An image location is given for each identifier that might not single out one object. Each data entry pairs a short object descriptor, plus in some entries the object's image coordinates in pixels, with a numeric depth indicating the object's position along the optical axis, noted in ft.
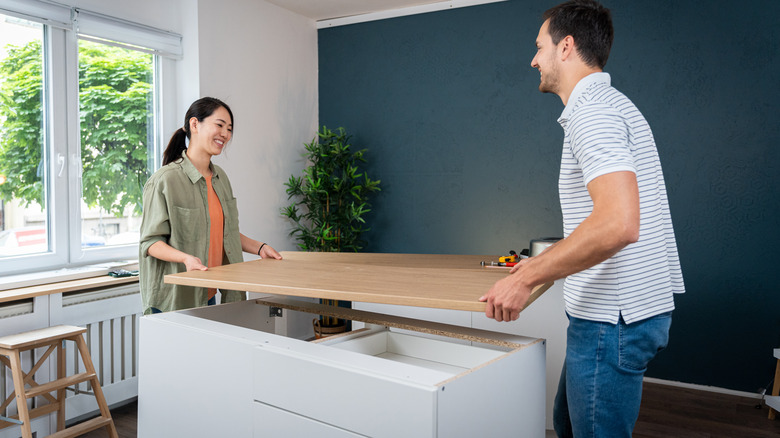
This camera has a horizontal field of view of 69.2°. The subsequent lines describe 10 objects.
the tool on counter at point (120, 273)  10.86
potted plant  15.28
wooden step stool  8.23
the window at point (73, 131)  10.35
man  3.82
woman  7.10
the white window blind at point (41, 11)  10.02
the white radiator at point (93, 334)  9.18
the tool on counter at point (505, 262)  7.72
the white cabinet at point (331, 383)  3.95
